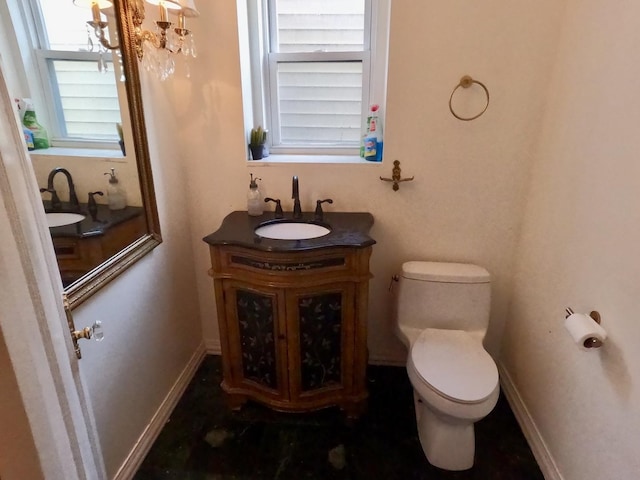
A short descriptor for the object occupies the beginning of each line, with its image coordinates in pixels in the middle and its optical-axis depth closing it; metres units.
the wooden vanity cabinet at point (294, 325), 1.56
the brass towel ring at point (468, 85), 1.67
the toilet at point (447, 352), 1.45
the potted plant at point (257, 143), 1.93
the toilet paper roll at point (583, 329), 1.21
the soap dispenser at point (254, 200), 1.88
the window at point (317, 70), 1.94
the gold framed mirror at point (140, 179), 1.26
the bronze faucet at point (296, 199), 1.79
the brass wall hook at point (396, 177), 1.83
